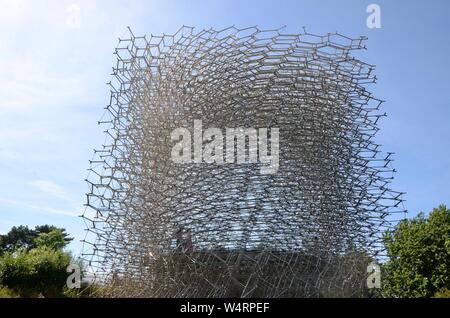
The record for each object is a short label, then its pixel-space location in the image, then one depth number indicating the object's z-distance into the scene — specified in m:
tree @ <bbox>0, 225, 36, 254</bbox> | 53.34
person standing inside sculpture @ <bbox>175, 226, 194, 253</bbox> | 17.39
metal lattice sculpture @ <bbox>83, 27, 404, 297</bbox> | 16.95
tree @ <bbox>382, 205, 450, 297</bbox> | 24.19
